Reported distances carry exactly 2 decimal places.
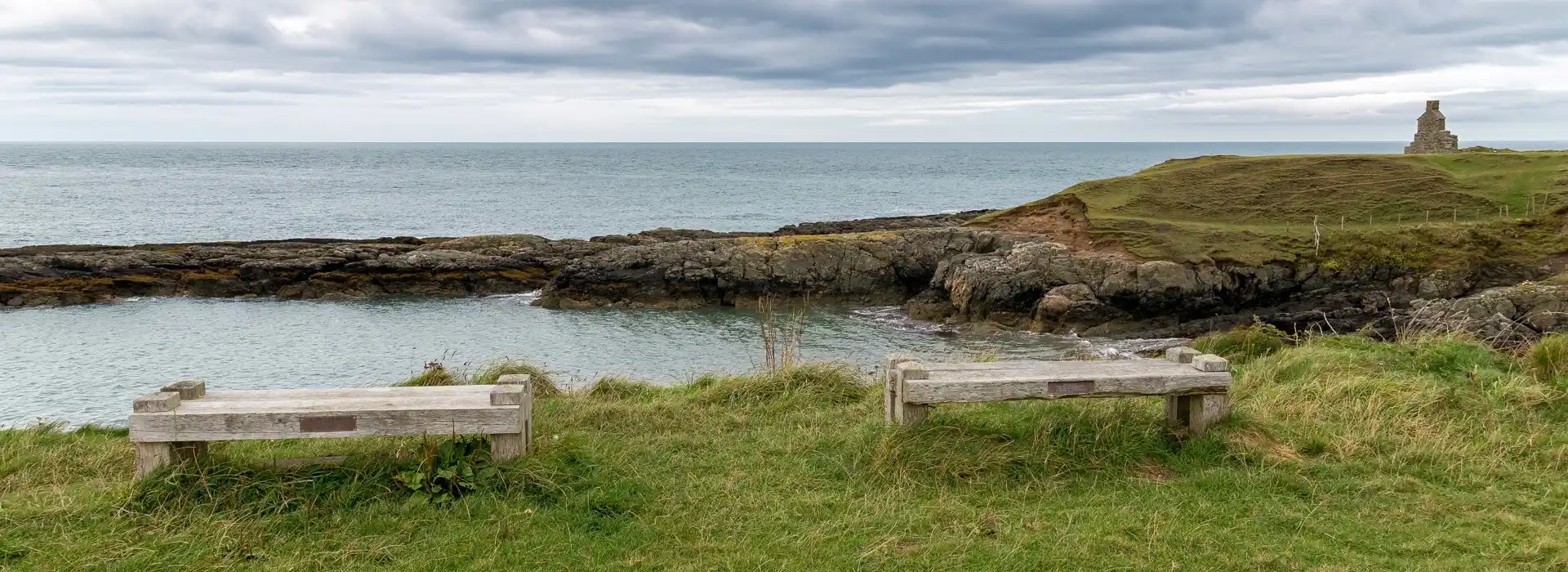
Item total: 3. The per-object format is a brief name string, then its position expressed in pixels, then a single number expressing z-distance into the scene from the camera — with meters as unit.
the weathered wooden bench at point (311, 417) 5.89
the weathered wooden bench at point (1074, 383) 6.68
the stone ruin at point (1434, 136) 45.56
